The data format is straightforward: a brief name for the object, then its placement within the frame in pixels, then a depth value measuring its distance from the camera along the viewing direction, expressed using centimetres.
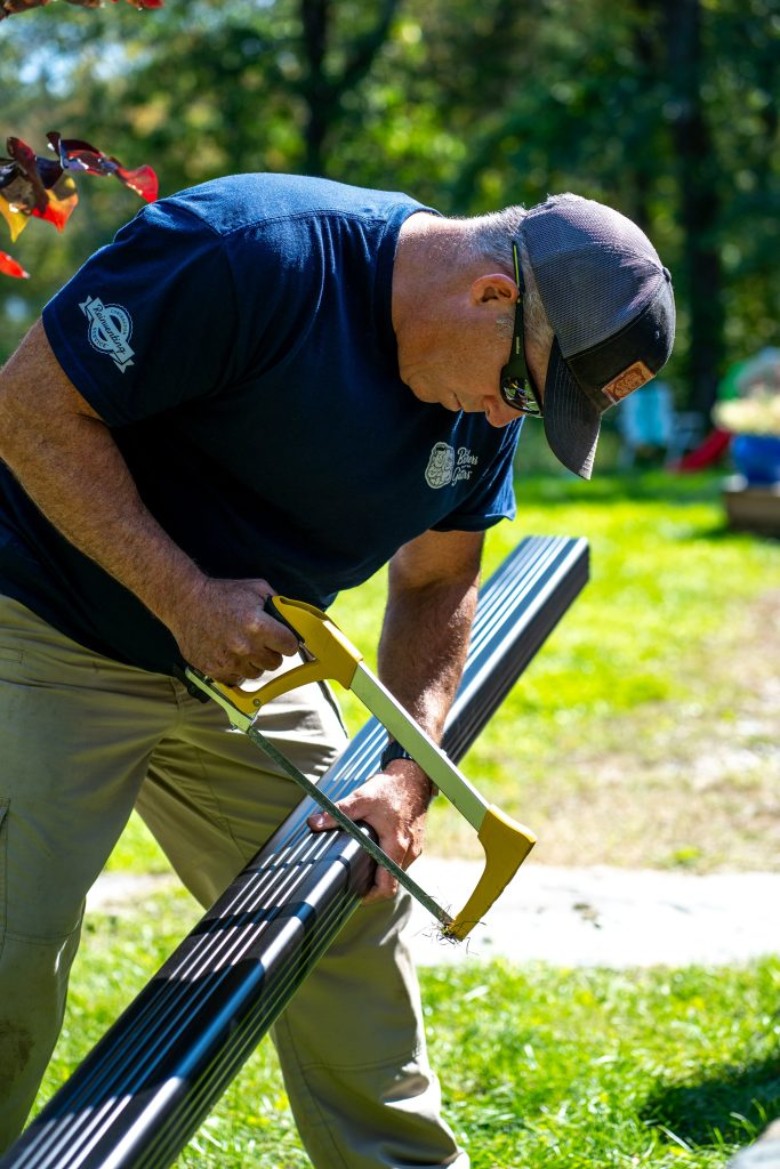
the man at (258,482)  463
